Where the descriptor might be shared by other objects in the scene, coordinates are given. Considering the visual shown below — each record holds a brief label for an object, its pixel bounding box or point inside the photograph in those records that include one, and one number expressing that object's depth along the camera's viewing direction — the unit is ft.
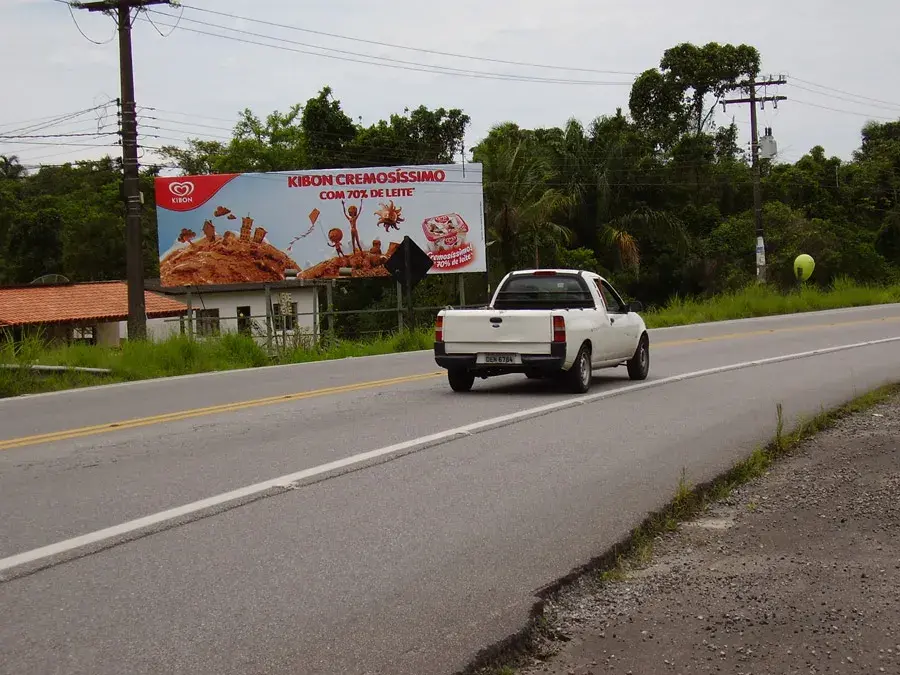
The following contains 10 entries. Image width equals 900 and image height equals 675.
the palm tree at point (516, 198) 143.02
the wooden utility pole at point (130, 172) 86.84
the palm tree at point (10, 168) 270.87
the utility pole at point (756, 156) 146.20
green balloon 141.79
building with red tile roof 145.59
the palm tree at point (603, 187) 170.50
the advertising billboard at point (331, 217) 130.52
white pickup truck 45.78
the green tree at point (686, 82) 207.62
